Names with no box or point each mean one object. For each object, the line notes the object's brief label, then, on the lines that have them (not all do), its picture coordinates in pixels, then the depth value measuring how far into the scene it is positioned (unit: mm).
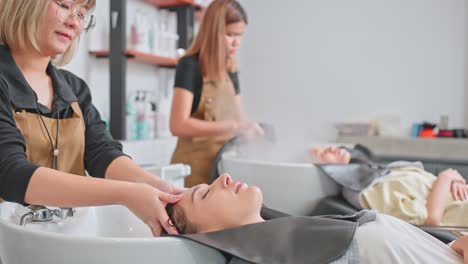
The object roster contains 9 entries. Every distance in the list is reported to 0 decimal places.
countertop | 2875
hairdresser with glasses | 843
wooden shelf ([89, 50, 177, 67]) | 2404
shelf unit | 2361
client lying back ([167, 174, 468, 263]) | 775
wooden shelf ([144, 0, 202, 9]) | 2844
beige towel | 1450
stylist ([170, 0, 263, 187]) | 1776
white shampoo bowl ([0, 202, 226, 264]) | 700
